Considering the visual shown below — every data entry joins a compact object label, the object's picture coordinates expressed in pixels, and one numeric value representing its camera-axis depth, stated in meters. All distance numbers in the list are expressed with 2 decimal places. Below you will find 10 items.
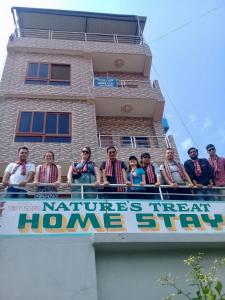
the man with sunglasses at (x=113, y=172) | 4.66
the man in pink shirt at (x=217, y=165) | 5.07
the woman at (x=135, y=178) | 4.62
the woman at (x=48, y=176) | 4.45
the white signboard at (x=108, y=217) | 3.96
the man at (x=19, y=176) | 4.35
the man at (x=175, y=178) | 4.74
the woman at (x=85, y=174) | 4.60
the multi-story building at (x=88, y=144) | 3.60
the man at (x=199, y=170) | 4.97
